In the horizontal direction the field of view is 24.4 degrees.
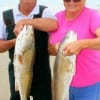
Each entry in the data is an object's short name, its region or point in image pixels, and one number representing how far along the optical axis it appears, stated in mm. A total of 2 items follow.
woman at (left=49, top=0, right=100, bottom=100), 1425
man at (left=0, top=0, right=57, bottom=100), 1521
